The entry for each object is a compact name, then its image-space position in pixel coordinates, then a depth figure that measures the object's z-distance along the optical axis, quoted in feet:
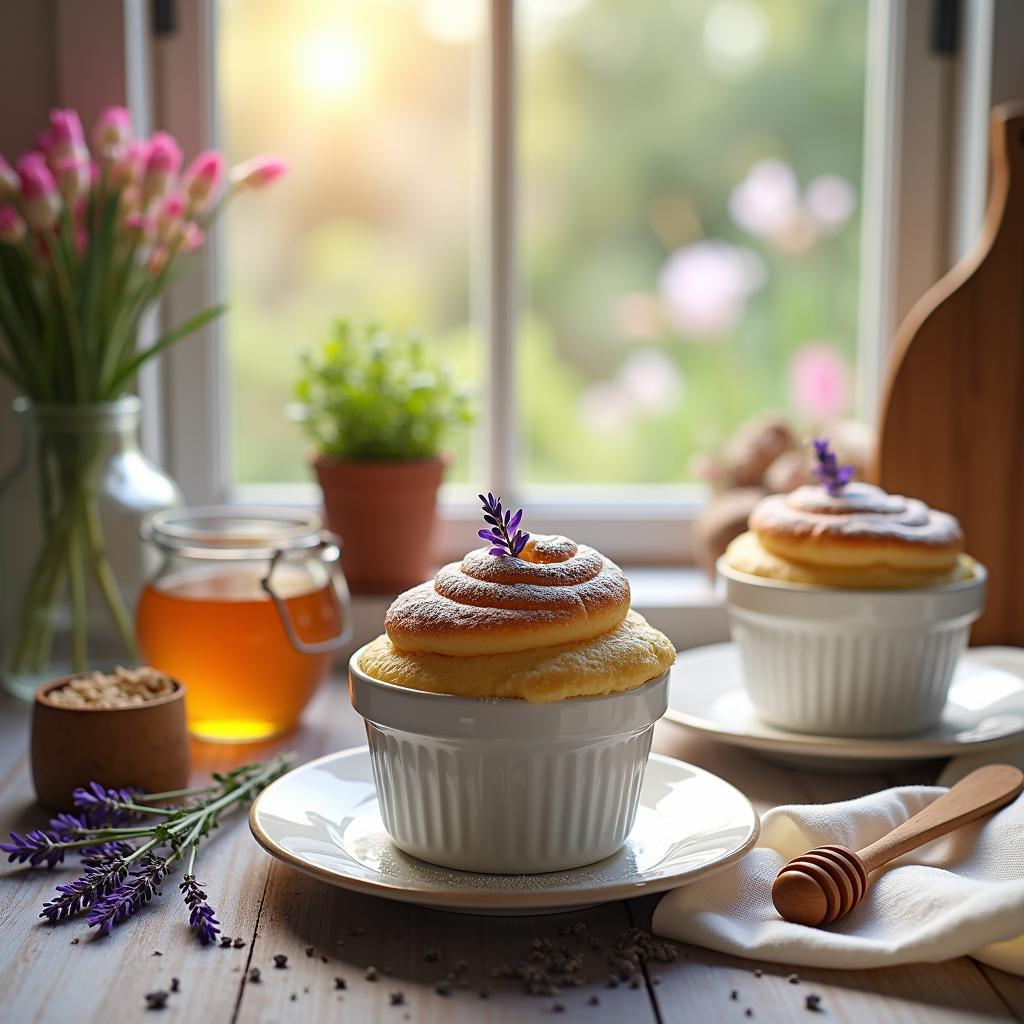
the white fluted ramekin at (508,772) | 2.78
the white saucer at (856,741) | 3.67
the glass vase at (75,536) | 4.57
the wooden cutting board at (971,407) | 4.74
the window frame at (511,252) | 5.44
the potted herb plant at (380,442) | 5.07
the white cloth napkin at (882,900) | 2.64
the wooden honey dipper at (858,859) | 2.81
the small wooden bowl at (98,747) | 3.51
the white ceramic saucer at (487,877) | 2.72
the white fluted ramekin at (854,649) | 3.67
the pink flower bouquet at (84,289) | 4.43
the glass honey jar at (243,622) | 4.06
